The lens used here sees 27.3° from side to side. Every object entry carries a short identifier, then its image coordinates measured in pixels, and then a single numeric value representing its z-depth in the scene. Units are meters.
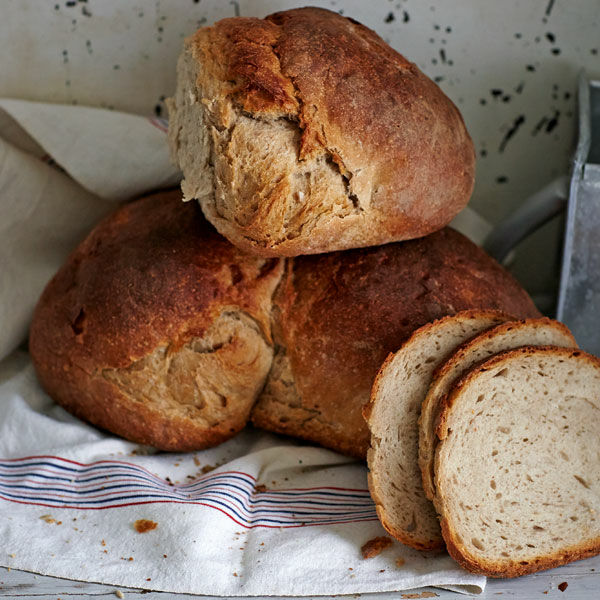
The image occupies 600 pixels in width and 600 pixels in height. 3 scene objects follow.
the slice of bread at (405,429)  0.62
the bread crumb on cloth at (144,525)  0.63
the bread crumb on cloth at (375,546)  0.61
